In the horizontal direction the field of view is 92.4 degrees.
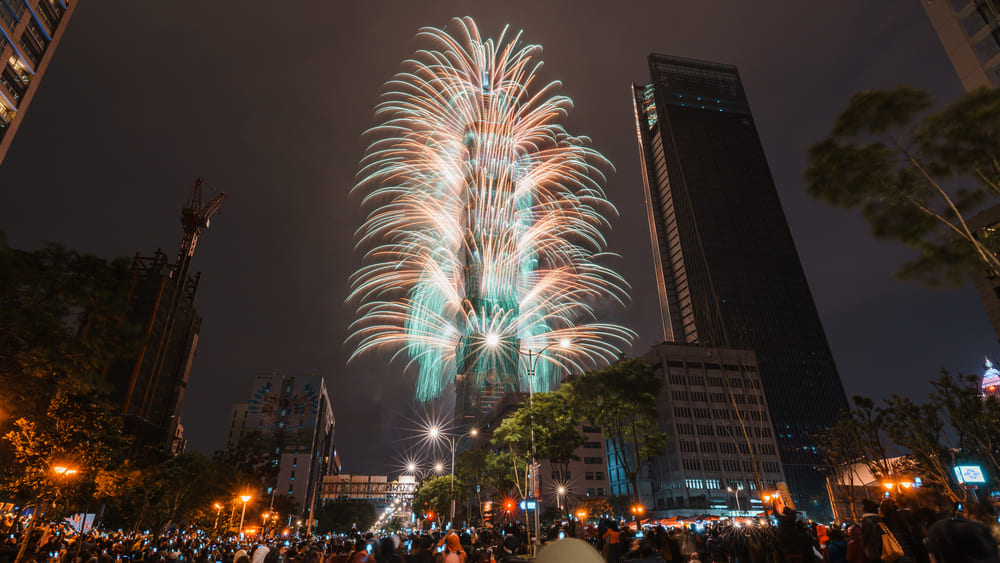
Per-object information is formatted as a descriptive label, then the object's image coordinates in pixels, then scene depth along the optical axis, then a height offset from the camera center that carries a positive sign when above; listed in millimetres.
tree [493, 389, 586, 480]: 42875 +5677
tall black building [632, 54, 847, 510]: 131375 +71694
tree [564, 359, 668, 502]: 41125 +7746
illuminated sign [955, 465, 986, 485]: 20297 +667
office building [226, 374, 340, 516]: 130000 +19952
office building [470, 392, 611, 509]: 93625 +3966
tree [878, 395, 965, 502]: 32072 +3825
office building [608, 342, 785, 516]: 89625 +8972
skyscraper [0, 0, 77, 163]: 52406 +47338
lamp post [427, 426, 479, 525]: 51969 +6346
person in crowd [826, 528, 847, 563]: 8180 -899
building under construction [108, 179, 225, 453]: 63938 +23064
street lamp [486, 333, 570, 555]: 27028 +8565
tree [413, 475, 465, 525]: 83100 +202
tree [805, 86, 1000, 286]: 12820 +8406
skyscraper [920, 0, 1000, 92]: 30203 +27225
